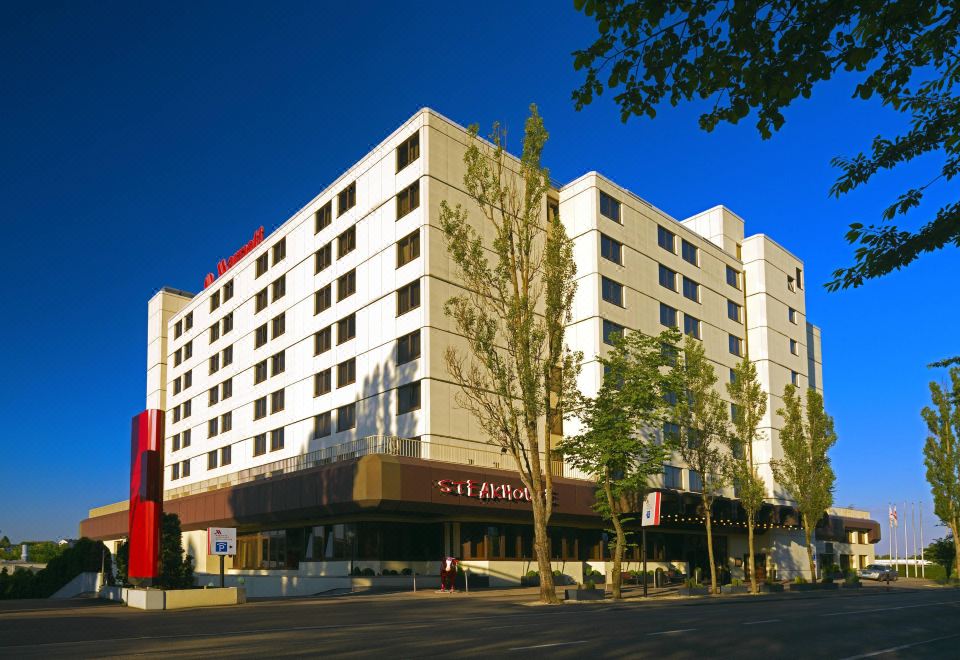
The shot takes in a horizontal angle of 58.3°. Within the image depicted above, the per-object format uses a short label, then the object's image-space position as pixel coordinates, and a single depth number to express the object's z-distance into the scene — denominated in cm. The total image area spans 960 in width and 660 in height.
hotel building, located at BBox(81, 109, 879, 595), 4278
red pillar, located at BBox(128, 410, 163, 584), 3069
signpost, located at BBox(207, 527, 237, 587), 3128
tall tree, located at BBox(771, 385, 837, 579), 5359
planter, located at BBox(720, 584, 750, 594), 4344
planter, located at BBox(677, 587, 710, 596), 4000
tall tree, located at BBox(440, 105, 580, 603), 3334
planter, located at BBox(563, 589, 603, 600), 3344
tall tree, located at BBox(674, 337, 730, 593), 4328
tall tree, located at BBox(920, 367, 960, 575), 6175
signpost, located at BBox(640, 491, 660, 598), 3541
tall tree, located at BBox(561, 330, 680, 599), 3784
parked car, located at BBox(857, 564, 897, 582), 7050
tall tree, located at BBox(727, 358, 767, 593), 4644
